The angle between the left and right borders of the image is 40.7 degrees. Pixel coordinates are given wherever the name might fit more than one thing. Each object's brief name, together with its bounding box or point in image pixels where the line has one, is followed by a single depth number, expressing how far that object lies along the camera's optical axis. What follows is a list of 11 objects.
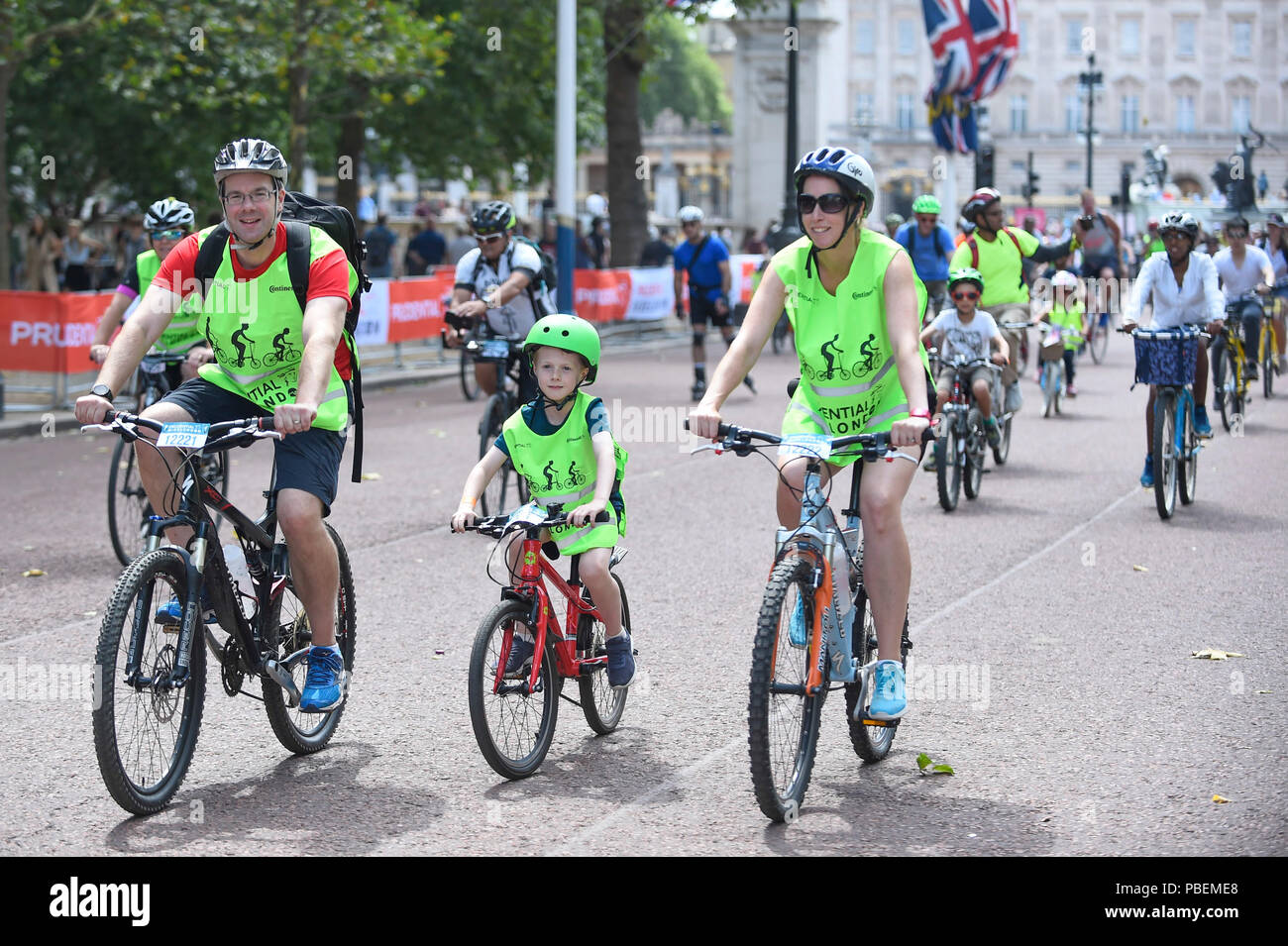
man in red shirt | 5.23
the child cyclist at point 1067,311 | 17.45
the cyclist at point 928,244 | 15.05
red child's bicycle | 5.14
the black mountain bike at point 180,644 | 4.73
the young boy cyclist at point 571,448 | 5.52
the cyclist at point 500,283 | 10.10
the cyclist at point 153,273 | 9.18
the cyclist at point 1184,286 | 10.96
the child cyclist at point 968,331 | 11.37
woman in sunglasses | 5.16
